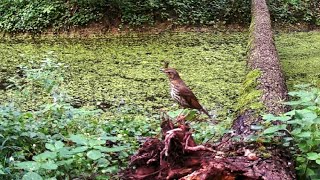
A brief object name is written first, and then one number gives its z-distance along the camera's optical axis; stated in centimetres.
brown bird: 313
